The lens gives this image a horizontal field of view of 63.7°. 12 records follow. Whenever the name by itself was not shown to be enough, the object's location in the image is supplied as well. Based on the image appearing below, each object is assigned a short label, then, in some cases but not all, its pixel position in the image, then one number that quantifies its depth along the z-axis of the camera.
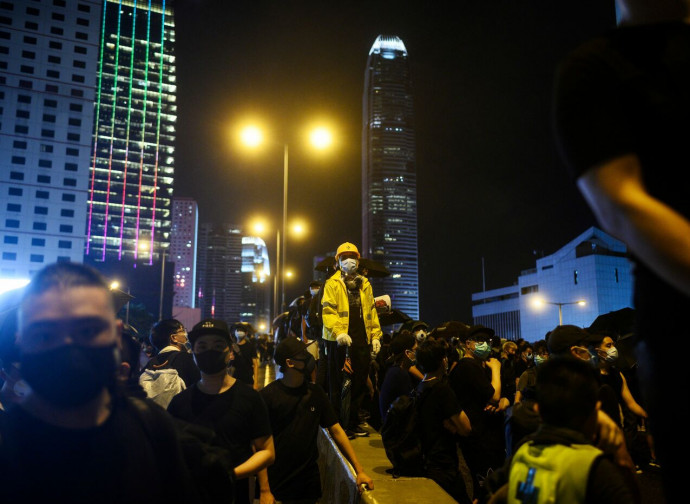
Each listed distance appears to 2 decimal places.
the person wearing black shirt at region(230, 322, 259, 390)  10.41
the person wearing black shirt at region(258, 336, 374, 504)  5.33
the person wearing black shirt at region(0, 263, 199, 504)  1.48
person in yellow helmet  7.33
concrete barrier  4.64
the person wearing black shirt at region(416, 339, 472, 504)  5.50
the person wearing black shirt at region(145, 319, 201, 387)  6.67
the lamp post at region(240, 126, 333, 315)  17.56
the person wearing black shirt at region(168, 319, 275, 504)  4.18
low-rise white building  87.81
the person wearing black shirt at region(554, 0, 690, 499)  1.18
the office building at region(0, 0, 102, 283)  92.94
